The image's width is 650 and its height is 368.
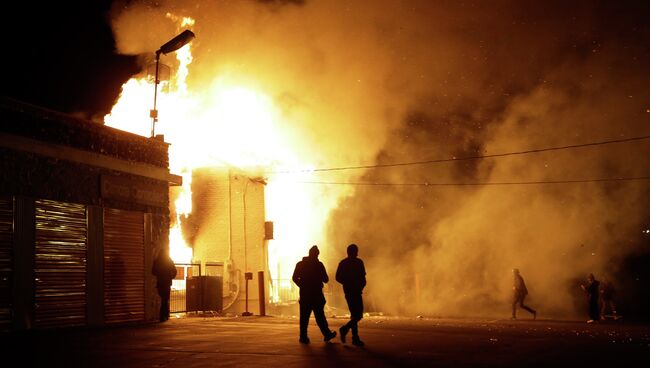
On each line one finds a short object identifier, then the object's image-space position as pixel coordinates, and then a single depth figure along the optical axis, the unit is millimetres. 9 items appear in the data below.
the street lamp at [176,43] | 15055
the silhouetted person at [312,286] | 10203
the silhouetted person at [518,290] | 19672
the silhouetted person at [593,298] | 18203
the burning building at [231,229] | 25238
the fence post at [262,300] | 19078
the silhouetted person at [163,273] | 14891
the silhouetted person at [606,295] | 19312
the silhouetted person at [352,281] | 9852
